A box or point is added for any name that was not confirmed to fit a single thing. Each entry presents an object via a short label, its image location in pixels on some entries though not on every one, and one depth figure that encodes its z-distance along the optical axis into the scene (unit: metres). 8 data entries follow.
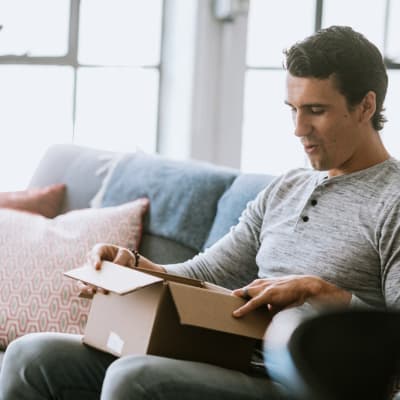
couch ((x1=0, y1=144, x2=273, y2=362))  3.25
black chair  0.94
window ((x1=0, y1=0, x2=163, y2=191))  4.97
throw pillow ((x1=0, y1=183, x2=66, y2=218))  3.75
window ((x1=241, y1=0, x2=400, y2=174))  4.83
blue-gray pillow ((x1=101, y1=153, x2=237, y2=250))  3.49
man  2.40
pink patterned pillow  3.23
